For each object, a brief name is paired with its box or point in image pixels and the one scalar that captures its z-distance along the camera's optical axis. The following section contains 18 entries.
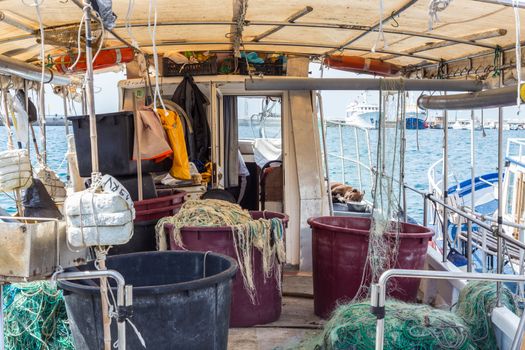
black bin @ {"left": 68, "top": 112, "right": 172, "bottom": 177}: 4.77
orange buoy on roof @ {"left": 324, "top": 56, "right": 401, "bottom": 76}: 6.82
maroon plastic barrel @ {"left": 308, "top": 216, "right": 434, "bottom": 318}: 4.36
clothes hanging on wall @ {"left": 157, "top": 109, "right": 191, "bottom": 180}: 5.20
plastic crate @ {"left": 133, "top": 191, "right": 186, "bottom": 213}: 4.85
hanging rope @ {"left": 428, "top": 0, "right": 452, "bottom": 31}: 2.92
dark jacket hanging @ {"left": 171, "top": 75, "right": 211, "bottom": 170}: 6.50
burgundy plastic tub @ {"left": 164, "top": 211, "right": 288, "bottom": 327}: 4.23
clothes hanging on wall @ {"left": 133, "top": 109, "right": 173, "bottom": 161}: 4.93
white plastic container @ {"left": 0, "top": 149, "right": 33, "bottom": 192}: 3.19
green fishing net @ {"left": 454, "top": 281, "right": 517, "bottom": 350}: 3.50
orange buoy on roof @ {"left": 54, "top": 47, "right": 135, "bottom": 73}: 6.07
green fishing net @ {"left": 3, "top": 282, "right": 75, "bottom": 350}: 3.62
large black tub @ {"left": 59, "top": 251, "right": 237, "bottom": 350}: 2.62
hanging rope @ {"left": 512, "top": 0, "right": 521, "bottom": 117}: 2.79
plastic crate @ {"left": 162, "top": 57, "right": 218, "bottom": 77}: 6.61
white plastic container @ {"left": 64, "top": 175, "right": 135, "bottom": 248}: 2.20
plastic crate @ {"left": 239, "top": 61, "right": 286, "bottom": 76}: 6.69
